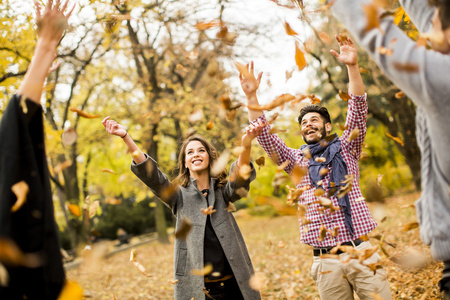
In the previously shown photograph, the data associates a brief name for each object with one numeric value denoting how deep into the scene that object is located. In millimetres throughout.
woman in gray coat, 2701
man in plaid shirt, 2535
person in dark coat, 1463
